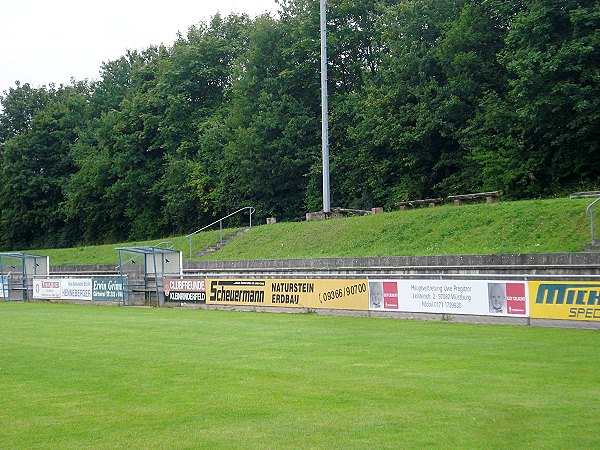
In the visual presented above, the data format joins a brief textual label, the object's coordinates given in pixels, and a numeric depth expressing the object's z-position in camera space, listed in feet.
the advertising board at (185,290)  114.01
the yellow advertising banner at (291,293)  89.45
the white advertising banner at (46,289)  144.16
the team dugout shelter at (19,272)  153.99
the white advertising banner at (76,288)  137.59
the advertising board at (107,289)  131.64
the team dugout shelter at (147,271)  126.41
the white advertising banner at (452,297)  72.64
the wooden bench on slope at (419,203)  141.31
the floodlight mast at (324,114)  139.03
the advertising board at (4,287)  156.14
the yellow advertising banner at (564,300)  65.72
